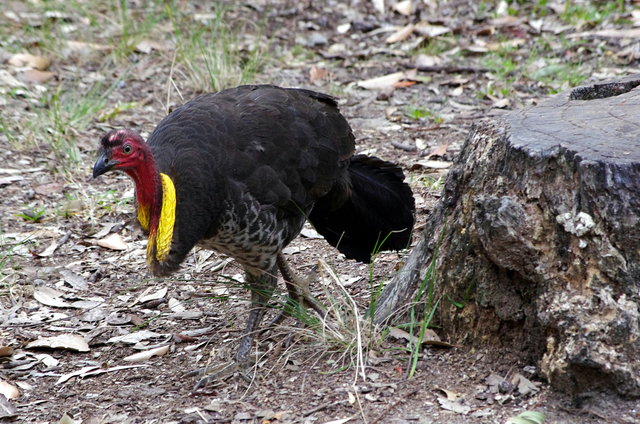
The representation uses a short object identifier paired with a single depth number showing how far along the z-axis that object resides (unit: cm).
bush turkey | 790
